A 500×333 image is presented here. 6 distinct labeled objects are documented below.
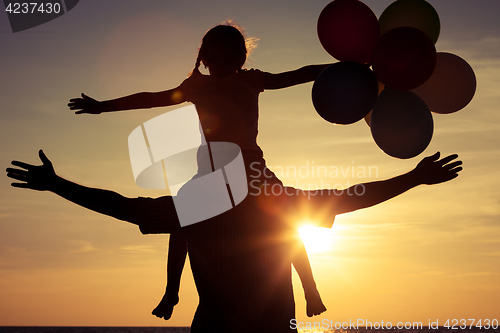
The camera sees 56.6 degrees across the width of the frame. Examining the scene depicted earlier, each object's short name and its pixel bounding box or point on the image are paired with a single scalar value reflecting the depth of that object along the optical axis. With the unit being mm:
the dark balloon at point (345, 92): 2781
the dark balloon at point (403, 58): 2789
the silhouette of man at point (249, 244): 2090
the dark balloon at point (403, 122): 2938
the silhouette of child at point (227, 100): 2436
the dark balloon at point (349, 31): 3041
